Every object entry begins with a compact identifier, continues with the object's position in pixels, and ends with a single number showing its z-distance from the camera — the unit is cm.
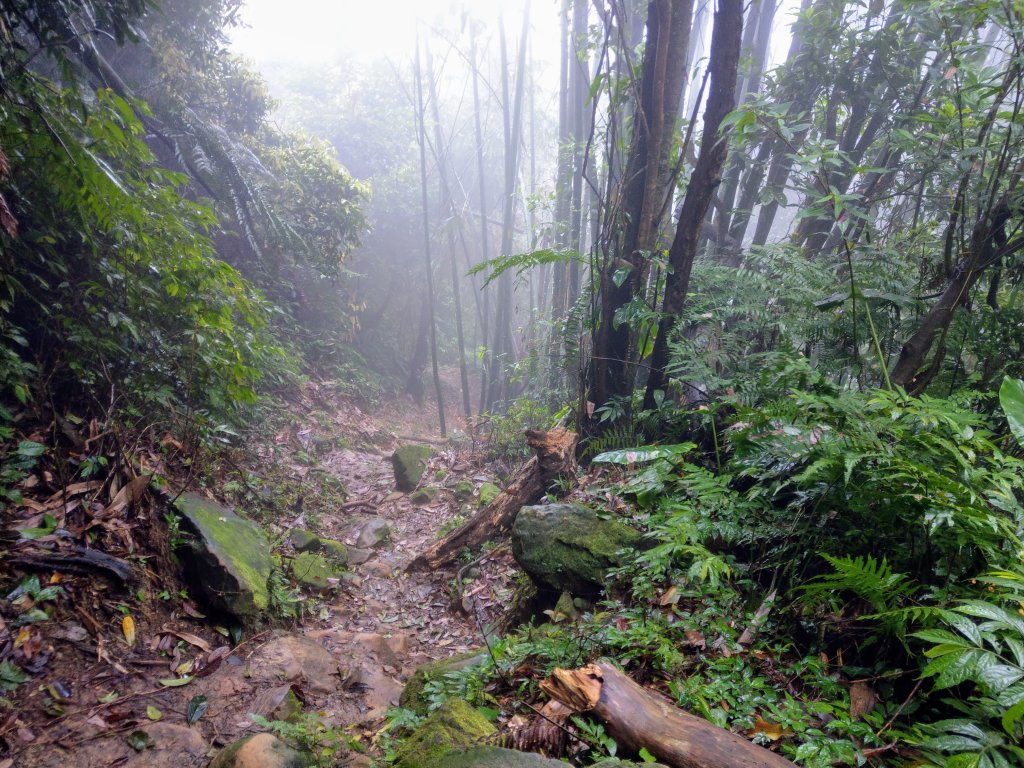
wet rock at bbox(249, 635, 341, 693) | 321
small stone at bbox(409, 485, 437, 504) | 717
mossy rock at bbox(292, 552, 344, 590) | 458
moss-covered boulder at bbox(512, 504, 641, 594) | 313
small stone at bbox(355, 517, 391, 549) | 579
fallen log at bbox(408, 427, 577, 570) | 465
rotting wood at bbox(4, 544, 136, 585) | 302
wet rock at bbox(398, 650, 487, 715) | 261
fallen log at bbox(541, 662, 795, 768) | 159
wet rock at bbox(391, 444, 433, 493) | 760
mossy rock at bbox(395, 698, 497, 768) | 178
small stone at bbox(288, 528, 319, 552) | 514
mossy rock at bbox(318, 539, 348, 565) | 520
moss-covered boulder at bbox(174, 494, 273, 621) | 363
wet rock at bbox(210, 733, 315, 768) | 226
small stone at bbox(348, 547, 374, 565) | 539
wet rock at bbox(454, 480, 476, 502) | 701
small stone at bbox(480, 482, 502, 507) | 650
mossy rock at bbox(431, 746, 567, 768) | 156
